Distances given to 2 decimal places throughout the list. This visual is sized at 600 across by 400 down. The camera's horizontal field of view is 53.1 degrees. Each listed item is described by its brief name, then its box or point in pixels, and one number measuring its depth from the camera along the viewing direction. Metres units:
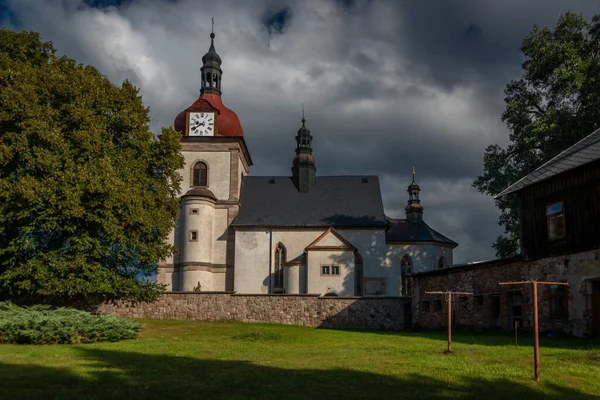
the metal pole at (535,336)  12.06
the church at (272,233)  43.25
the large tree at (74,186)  25.16
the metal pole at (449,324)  16.73
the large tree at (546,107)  31.48
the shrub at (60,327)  19.70
